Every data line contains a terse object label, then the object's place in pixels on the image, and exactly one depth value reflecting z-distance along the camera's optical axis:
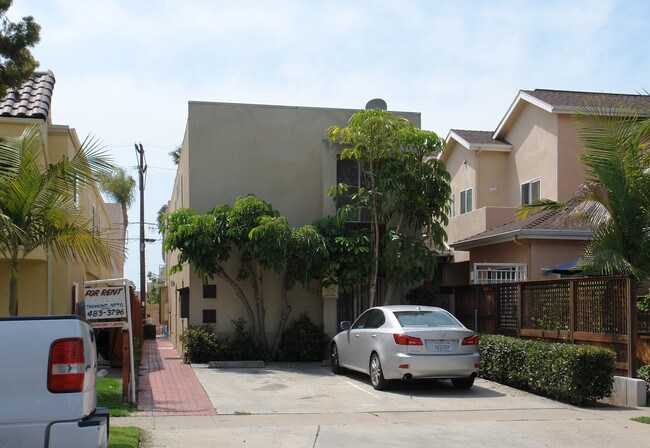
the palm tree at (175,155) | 45.91
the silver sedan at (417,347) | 12.38
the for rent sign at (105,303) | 12.28
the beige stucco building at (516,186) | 18.67
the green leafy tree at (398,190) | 17.12
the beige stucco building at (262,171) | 18.47
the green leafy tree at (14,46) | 9.25
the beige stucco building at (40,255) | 14.78
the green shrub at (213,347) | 17.50
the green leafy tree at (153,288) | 73.00
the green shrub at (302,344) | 18.09
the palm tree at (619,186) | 12.02
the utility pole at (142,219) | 30.64
